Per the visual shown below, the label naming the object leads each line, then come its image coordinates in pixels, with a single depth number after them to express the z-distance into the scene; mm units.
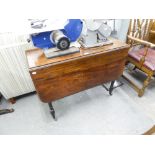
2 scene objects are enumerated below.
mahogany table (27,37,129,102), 1079
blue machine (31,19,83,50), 1064
